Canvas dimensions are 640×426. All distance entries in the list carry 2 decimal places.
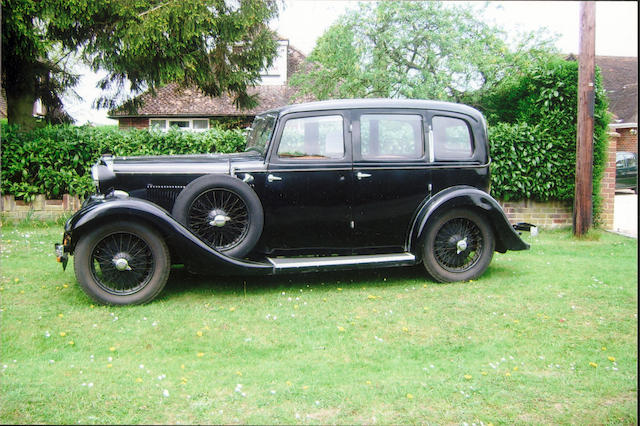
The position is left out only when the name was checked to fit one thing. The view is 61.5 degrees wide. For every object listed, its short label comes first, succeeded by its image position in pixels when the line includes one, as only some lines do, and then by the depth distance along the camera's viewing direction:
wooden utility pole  8.77
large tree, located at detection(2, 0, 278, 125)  9.63
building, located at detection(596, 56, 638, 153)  22.90
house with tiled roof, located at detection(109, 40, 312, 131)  22.17
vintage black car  4.99
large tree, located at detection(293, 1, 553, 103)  14.17
